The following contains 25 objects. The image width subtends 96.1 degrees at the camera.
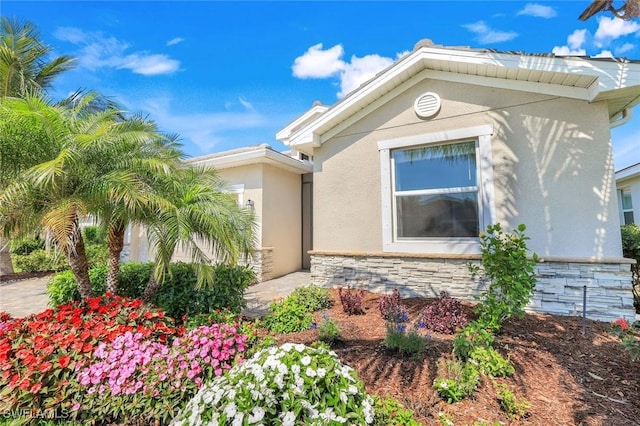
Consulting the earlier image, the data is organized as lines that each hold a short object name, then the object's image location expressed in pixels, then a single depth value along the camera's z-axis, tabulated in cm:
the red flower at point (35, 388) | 303
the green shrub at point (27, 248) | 1383
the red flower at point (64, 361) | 326
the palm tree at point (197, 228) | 479
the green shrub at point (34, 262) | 1312
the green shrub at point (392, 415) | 258
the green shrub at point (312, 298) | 655
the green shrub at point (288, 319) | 534
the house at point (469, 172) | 584
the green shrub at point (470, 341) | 392
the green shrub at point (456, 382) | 317
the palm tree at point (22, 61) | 1045
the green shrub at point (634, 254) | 652
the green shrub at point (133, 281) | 629
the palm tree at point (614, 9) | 367
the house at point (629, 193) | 1192
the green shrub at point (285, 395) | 226
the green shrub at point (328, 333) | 462
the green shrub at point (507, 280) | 438
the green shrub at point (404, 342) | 413
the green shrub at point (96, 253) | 1278
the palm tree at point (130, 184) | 465
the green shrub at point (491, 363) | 361
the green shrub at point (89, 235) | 1381
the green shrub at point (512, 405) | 296
